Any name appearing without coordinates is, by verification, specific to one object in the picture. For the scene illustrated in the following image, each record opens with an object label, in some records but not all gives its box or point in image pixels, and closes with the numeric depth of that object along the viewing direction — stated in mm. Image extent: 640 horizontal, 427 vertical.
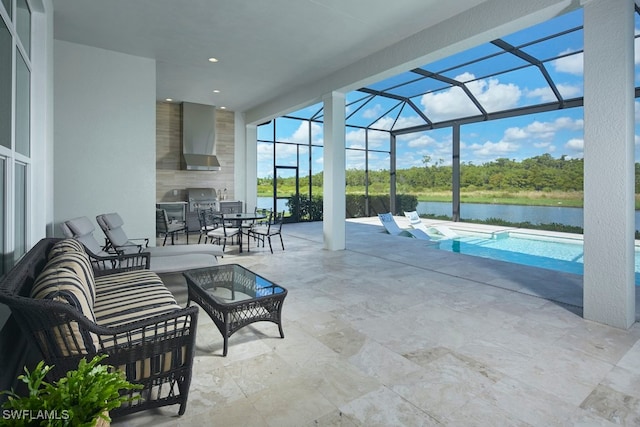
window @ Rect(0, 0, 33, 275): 2279
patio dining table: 6746
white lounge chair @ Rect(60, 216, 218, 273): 3807
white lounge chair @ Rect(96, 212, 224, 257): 4508
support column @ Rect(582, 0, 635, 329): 3047
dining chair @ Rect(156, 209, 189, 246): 6916
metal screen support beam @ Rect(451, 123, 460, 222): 10617
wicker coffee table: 2629
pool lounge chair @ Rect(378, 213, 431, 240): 9609
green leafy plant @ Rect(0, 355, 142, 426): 832
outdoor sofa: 1505
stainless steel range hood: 9133
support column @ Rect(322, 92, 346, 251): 6656
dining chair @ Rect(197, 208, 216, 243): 7115
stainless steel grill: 9211
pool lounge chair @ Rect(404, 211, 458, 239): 10012
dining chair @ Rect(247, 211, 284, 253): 6606
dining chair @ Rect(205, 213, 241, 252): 6590
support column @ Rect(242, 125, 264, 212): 10312
